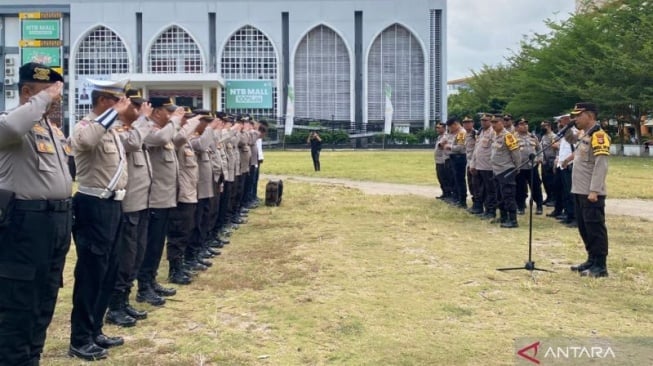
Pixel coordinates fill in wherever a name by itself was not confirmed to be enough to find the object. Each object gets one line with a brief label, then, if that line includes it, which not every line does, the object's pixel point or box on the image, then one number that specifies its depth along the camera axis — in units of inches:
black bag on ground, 468.4
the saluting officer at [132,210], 175.8
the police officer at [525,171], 411.8
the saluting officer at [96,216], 152.3
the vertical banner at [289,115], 1777.8
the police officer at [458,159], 457.7
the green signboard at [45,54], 1903.3
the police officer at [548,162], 424.5
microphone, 267.9
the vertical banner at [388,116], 1792.6
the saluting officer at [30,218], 123.3
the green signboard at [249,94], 1980.8
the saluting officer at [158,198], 203.9
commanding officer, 243.4
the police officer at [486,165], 396.8
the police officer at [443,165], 493.7
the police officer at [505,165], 366.0
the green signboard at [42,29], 1941.4
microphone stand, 247.2
